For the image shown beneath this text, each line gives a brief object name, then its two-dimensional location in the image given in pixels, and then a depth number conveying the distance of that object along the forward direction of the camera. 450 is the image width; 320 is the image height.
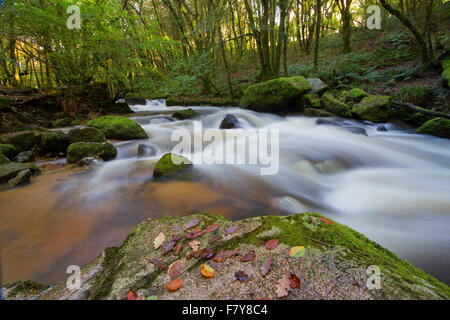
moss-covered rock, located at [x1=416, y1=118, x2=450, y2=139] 5.77
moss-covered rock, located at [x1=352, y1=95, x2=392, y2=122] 7.36
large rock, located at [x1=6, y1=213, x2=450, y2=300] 1.01
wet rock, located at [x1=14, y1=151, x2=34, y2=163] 4.77
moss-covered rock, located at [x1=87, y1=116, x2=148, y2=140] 6.49
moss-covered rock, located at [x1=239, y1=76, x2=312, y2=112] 9.09
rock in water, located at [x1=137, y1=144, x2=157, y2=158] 5.22
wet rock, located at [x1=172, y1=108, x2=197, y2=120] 9.83
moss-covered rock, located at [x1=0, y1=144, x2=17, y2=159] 4.62
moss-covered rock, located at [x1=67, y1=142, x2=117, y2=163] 4.68
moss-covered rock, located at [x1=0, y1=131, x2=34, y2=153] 5.03
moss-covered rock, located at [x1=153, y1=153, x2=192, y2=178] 3.74
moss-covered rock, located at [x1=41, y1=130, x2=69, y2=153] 5.11
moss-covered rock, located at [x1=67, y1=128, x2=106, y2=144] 5.32
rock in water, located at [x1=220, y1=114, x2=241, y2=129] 7.96
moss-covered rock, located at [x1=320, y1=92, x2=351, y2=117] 8.15
